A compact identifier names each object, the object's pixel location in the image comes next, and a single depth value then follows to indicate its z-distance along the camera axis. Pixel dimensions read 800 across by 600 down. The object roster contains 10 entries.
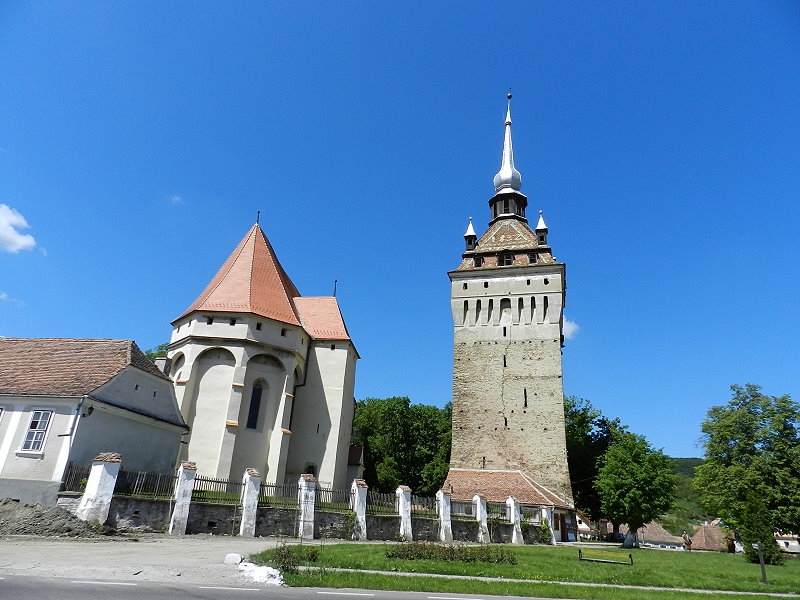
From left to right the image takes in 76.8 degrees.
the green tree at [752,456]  27.97
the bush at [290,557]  10.09
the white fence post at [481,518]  20.78
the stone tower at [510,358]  32.12
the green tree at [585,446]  38.97
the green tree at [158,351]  40.78
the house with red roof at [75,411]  17.23
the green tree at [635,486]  28.95
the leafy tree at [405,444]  41.19
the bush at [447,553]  12.95
